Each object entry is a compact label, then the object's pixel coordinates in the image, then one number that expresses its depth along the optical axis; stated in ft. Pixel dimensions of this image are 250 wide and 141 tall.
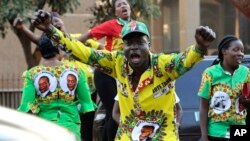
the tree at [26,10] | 84.76
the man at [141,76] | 26.00
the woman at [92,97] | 40.68
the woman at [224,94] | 31.11
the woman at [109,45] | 36.94
